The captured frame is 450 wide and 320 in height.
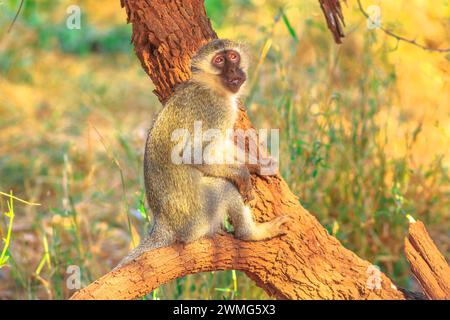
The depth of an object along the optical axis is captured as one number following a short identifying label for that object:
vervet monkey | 3.56
